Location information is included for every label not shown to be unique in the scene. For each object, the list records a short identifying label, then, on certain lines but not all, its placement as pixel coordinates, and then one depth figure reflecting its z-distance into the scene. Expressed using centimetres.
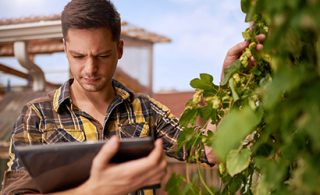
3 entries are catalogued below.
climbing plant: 49
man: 136
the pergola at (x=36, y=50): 562
